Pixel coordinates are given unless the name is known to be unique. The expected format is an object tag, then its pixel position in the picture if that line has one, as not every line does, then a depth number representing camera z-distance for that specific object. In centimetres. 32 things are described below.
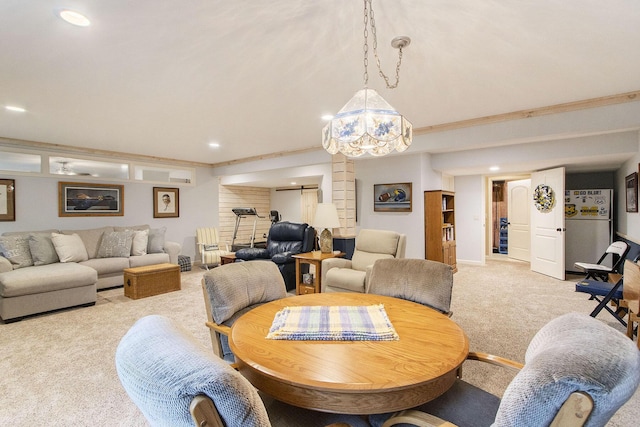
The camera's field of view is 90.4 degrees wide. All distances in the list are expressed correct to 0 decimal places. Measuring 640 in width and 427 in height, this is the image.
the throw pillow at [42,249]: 438
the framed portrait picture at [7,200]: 476
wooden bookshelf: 521
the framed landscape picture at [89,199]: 538
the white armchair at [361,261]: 358
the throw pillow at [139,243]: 537
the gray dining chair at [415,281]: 192
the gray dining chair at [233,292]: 174
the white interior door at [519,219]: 688
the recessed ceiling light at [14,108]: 334
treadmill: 681
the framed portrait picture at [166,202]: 647
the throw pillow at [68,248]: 456
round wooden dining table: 103
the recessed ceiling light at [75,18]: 178
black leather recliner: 468
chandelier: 198
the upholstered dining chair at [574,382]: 70
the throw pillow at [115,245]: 508
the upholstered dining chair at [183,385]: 69
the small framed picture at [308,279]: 434
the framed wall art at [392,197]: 538
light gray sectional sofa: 354
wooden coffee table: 432
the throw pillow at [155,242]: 566
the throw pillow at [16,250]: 418
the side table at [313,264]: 410
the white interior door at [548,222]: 512
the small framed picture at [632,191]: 384
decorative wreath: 527
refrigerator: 562
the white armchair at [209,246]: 637
